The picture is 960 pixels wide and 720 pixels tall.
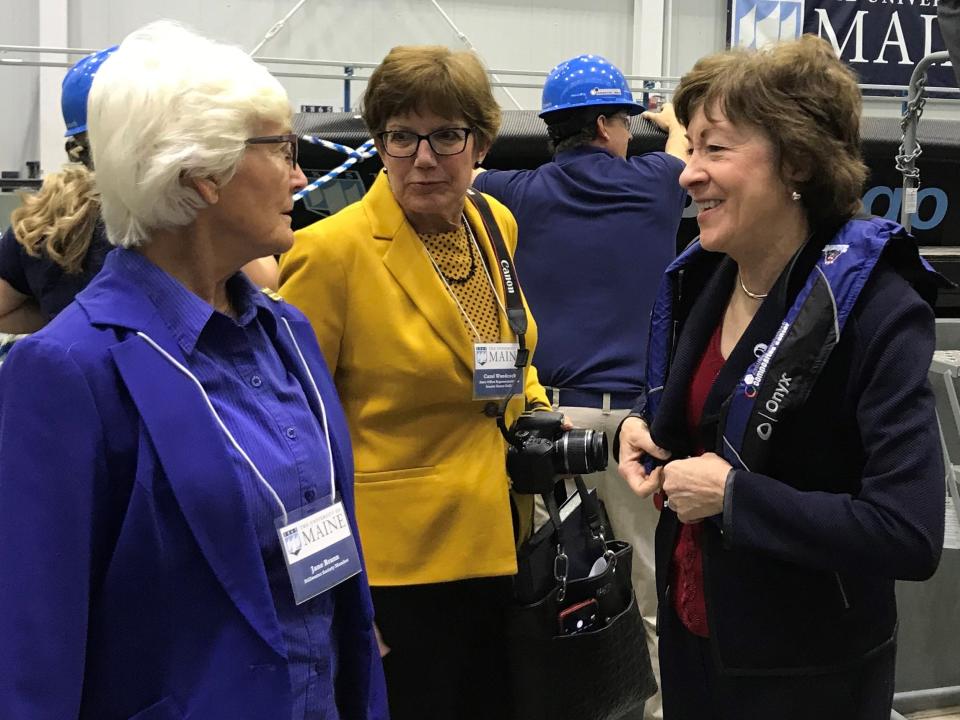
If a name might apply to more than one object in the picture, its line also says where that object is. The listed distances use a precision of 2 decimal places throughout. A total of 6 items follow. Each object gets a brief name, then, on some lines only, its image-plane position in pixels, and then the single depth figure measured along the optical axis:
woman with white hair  1.00
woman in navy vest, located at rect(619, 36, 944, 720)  1.27
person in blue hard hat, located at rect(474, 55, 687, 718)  2.67
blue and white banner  8.02
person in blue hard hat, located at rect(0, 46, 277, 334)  1.75
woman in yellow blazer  1.76
